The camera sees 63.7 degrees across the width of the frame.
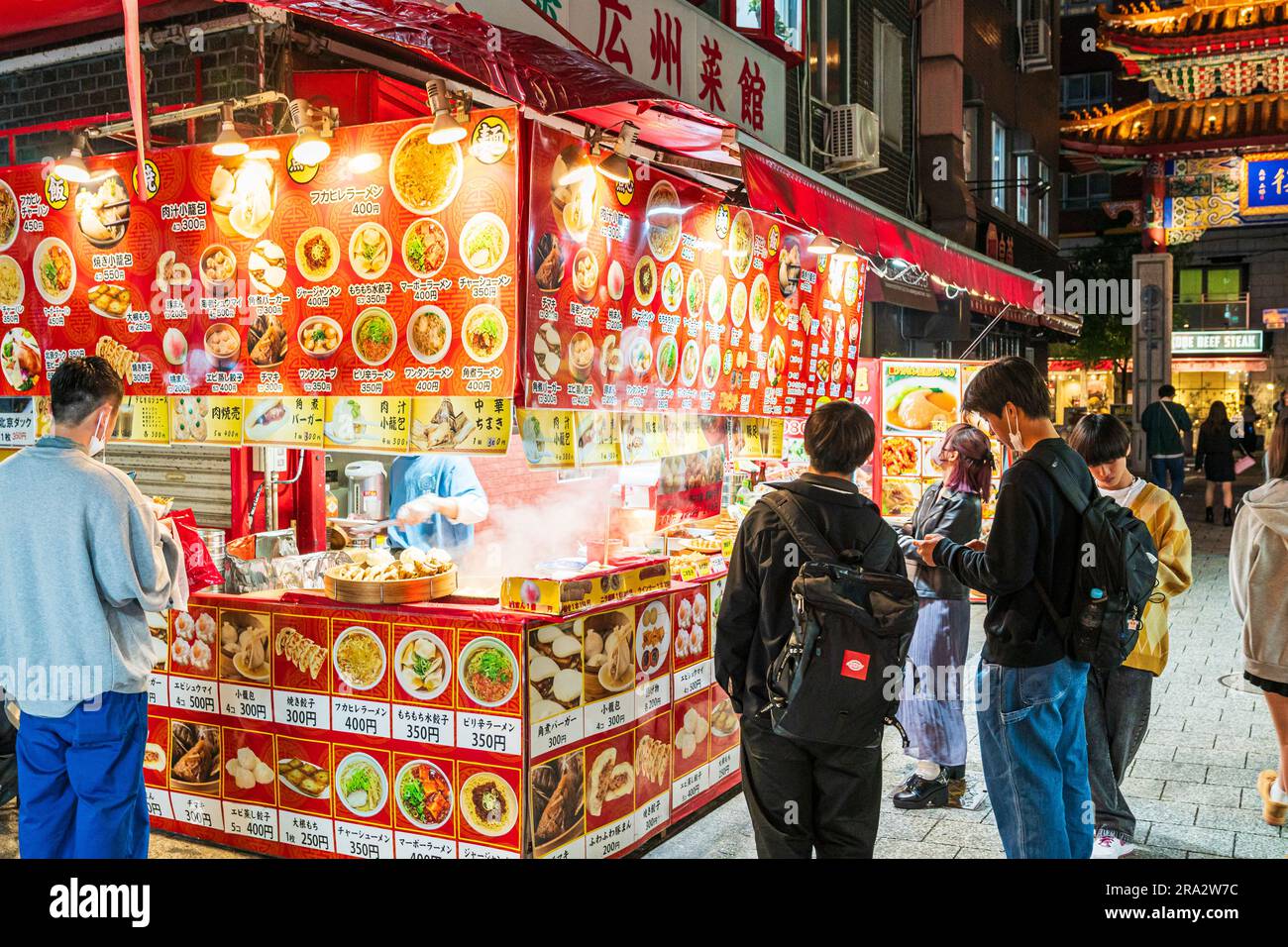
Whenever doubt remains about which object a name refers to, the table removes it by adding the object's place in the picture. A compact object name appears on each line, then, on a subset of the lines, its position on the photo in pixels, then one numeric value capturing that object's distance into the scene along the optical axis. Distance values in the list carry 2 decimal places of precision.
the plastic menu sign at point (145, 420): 6.18
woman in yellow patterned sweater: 5.49
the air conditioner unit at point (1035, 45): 23.03
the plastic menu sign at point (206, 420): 5.96
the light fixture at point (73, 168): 5.78
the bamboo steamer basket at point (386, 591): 5.27
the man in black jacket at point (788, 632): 3.98
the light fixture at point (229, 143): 5.36
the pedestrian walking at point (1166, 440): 17.50
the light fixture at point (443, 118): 4.79
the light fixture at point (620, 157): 5.48
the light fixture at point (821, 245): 8.61
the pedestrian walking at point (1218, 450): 19.08
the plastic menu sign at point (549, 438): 5.36
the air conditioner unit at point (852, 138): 14.30
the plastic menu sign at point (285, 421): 5.67
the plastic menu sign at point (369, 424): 5.39
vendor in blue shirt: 7.23
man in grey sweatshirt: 4.40
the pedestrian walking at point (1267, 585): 5.63
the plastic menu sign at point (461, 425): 5.15
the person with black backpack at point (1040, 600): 4.22
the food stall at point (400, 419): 5.04
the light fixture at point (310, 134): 5.27
